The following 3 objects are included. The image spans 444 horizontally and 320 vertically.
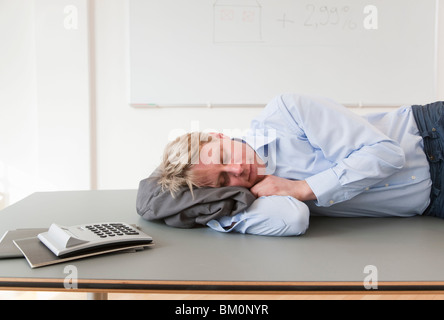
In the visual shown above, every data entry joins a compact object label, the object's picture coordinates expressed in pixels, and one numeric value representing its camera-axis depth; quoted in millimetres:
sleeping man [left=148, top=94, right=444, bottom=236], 1116
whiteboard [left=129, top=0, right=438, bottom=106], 2631
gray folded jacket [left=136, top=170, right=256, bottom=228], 1066
